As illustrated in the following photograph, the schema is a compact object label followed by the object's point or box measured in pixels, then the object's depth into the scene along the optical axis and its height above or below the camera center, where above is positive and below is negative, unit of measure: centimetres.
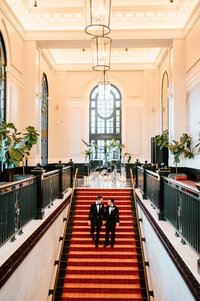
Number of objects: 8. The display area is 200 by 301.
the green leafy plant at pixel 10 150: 735 +22
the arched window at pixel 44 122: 1405 +196
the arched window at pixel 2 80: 906 +274
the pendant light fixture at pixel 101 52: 664 +285
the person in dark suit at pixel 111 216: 647 -145
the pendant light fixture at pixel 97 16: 572 +316
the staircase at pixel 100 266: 555 -258
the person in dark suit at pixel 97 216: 654 -146
